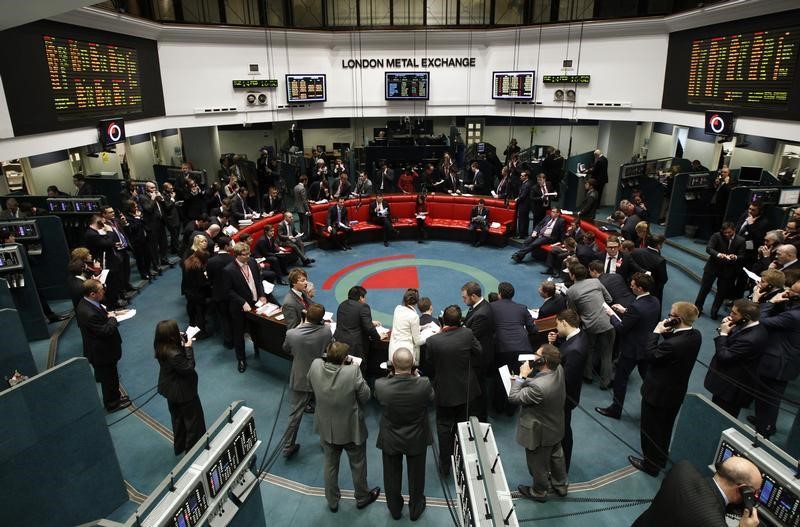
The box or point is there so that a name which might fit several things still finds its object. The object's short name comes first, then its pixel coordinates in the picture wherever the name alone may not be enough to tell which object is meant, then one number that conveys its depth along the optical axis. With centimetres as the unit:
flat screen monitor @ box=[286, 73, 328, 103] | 1539
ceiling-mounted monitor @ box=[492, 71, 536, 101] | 1527
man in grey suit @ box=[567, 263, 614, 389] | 580
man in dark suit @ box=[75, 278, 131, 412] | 533
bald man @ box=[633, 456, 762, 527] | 263
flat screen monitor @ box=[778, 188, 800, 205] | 904
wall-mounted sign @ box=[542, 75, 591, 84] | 1428
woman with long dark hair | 452
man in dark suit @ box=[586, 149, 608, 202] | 1333
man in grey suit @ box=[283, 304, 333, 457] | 493
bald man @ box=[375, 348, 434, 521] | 394
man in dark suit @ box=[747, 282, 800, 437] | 507
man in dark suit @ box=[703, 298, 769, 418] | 466
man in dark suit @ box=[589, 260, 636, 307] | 630
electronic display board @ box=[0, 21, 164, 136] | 832
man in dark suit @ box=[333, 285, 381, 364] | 548
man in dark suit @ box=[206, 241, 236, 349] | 681
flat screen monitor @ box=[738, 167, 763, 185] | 1088
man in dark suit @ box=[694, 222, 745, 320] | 766
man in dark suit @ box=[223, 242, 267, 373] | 669
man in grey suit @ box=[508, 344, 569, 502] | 411
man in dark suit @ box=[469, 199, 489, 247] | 1207
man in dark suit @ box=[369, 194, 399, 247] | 1247
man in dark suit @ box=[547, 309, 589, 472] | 447
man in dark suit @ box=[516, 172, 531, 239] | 1195
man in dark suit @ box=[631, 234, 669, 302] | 687
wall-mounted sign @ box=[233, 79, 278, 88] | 1460
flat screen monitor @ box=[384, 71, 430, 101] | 1616
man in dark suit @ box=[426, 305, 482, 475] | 458
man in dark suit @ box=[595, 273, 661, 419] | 534
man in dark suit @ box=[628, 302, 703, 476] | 440
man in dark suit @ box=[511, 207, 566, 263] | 1063
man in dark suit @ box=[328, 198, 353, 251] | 1191
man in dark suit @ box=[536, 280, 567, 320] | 638
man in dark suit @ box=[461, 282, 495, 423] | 519
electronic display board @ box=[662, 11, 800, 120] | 893
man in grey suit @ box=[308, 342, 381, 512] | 413
